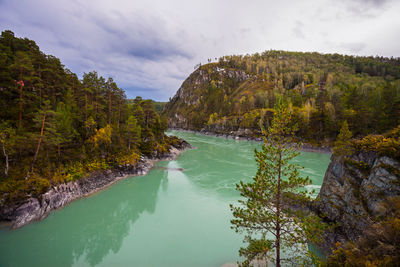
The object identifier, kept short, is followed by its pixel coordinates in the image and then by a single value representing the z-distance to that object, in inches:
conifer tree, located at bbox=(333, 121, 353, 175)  566.9
